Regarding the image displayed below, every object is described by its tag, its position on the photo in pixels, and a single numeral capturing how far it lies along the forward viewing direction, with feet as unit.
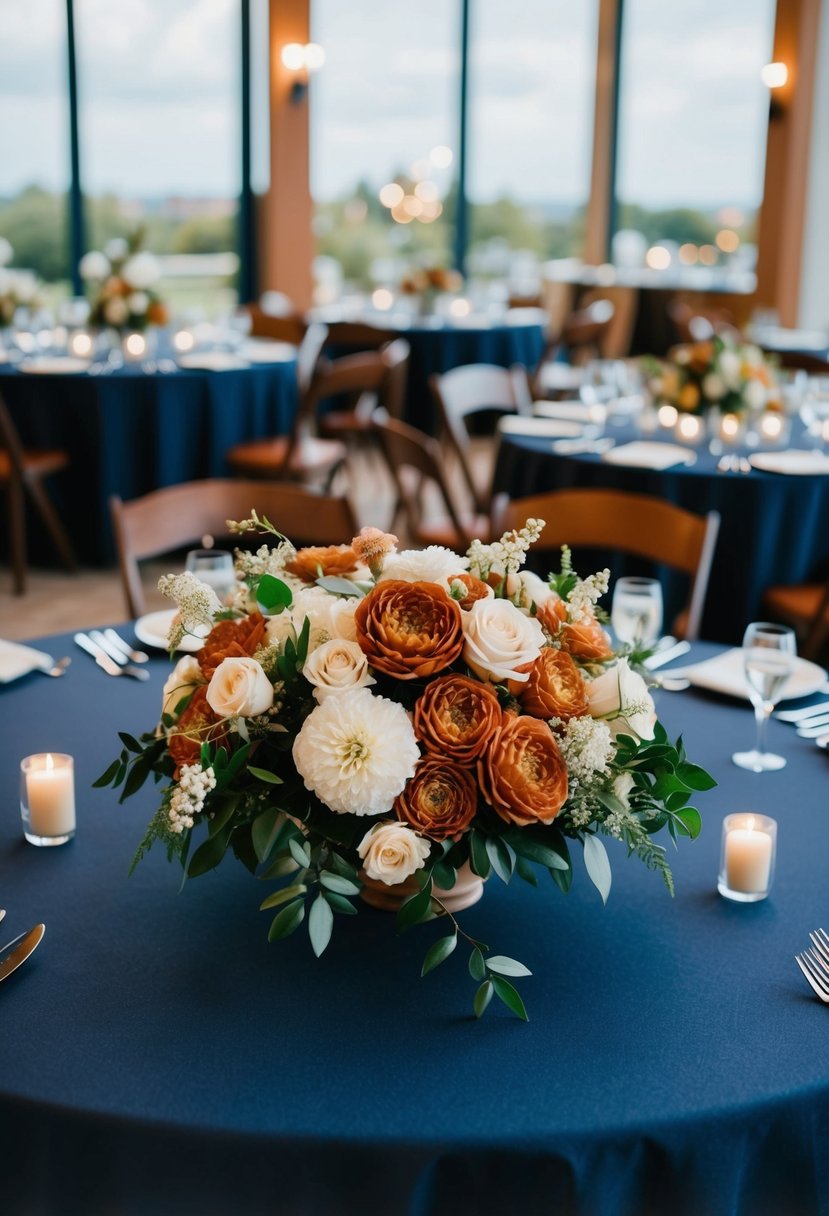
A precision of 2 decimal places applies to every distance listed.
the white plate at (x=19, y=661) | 7.00
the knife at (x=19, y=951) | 4.36
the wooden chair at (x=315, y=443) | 17.11
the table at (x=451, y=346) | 26.32
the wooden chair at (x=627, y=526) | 9.01
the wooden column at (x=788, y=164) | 30.96
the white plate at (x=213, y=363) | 19.13
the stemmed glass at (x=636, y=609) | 7.14
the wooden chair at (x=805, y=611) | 12.17
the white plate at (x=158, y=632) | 7.30
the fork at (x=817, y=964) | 4.39
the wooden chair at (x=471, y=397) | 15.07
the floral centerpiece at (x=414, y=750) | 4.07
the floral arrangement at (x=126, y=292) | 19.48
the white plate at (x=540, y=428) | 14.80
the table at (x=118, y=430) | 18.58
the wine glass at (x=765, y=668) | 5.99
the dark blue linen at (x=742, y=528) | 13.07
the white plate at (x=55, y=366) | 18.48
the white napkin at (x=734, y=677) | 7.00
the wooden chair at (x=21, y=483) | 17.49
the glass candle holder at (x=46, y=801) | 5.24
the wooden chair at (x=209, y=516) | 8.96
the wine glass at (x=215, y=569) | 7.00
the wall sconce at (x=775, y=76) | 30.99
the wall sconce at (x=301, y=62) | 30.04
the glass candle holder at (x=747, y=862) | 4.93
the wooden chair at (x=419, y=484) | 12.80
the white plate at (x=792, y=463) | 13.17
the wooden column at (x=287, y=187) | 30.01
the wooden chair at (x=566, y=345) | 24.20
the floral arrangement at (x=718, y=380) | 14.87
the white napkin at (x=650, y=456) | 13.35
